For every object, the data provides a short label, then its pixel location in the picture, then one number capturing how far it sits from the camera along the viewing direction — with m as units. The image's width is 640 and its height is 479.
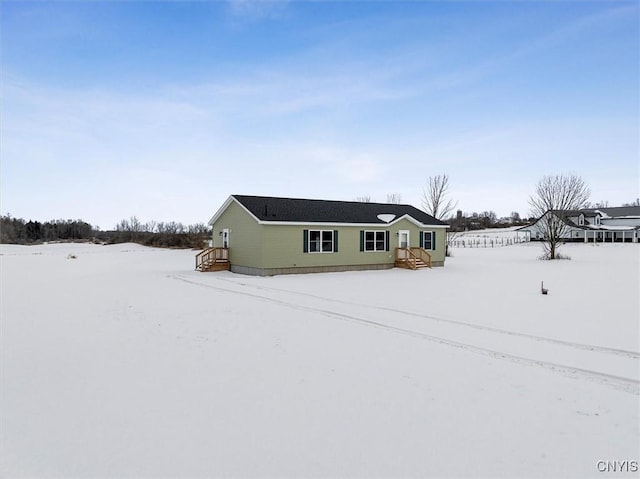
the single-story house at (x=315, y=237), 18.52
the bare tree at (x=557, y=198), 29.88
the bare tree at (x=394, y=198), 53.81
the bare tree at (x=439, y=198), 36.62
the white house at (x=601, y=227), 50.06
